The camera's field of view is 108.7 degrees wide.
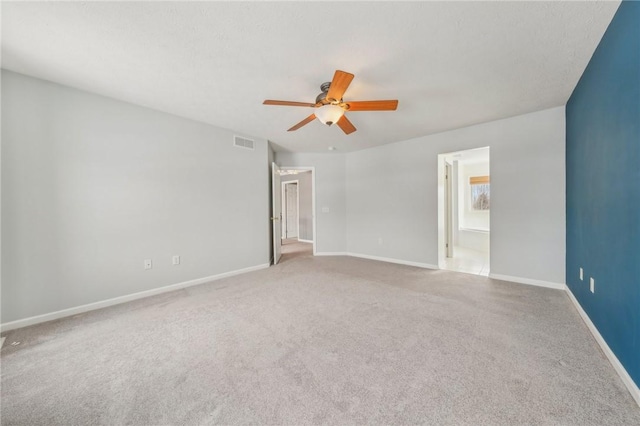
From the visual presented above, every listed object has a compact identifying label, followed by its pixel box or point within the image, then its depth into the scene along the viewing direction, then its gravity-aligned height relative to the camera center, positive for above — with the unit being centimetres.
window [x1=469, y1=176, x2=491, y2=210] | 654 +53
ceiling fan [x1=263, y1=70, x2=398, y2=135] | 210 +101
